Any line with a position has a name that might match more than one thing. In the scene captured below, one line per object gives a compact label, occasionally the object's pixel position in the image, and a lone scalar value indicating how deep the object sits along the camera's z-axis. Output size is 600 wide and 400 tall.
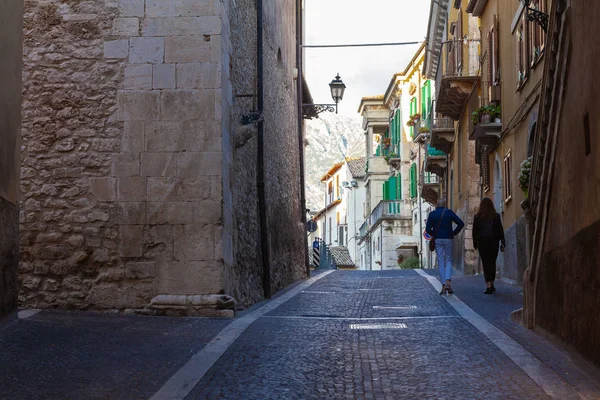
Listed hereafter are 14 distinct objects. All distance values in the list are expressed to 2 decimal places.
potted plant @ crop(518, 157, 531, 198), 15.98
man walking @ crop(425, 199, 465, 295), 14.89
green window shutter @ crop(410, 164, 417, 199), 47.84
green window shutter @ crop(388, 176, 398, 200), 52.78
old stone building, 11.62
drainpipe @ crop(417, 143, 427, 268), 45.22
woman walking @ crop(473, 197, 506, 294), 15.33
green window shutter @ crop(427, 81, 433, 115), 41.81
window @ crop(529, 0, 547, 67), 16.60
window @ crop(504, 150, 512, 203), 20.08
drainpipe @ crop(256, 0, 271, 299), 15.88
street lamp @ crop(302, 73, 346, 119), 26.46
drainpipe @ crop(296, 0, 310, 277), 25.22
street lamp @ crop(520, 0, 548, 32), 15.27
